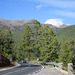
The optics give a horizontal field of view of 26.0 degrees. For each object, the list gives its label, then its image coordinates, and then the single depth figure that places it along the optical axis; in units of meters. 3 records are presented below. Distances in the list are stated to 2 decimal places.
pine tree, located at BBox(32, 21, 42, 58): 63.59
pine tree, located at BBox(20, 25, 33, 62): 66.25
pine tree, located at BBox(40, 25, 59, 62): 52.44
